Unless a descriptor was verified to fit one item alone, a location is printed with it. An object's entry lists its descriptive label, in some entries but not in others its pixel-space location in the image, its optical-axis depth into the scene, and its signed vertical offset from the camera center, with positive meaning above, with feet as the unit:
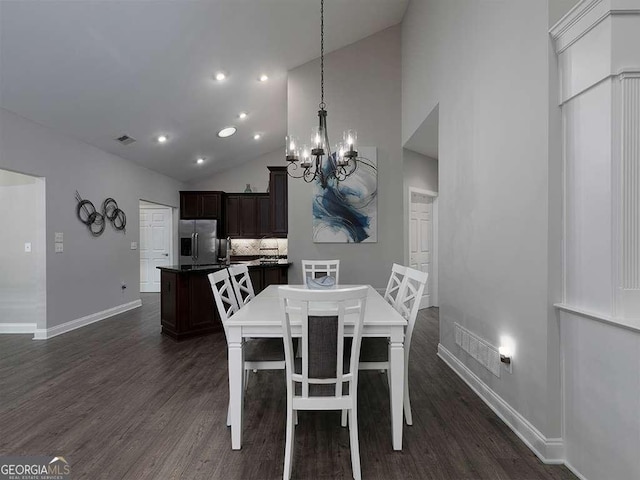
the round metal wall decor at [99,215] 16.02 +1.24
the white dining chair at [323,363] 5.52 -2.13
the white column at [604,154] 5.17 +1.37
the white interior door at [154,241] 25.79 -0.14
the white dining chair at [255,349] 7.09 -2.52
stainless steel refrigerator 25.11 -0.15
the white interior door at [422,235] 18.48 +0.20
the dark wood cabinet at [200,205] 25.80 +2.66
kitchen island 13.92 -2.74
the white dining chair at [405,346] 7.19 -2.62
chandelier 9.27 +2.63
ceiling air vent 17.03 +5.17
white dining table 6.40 -2.15
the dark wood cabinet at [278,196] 18.40 +2.41
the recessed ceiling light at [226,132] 20.35 +6.65
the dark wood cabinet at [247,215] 25.95 +1.86
